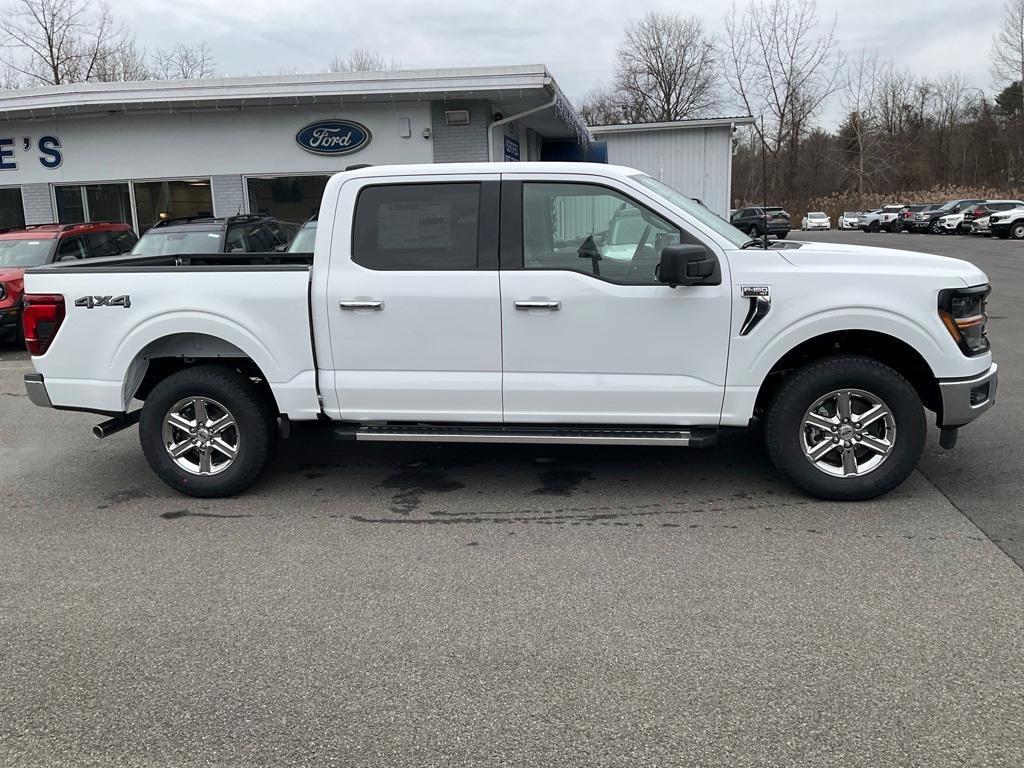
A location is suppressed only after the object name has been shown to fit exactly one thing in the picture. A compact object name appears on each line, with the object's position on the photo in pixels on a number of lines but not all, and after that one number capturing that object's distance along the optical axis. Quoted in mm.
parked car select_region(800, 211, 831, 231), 57031
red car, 11852
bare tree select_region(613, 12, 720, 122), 62844
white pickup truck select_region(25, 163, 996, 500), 4871
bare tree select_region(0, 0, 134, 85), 32272
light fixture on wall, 15133
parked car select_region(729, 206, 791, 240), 42188
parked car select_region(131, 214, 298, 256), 12109
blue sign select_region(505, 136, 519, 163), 16922
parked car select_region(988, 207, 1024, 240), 35219
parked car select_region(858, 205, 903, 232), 51188
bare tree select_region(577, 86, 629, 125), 64000
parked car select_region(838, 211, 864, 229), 57688
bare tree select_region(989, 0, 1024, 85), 53562
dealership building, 15203
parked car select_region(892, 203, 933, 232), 49031
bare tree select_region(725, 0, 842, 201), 58844
